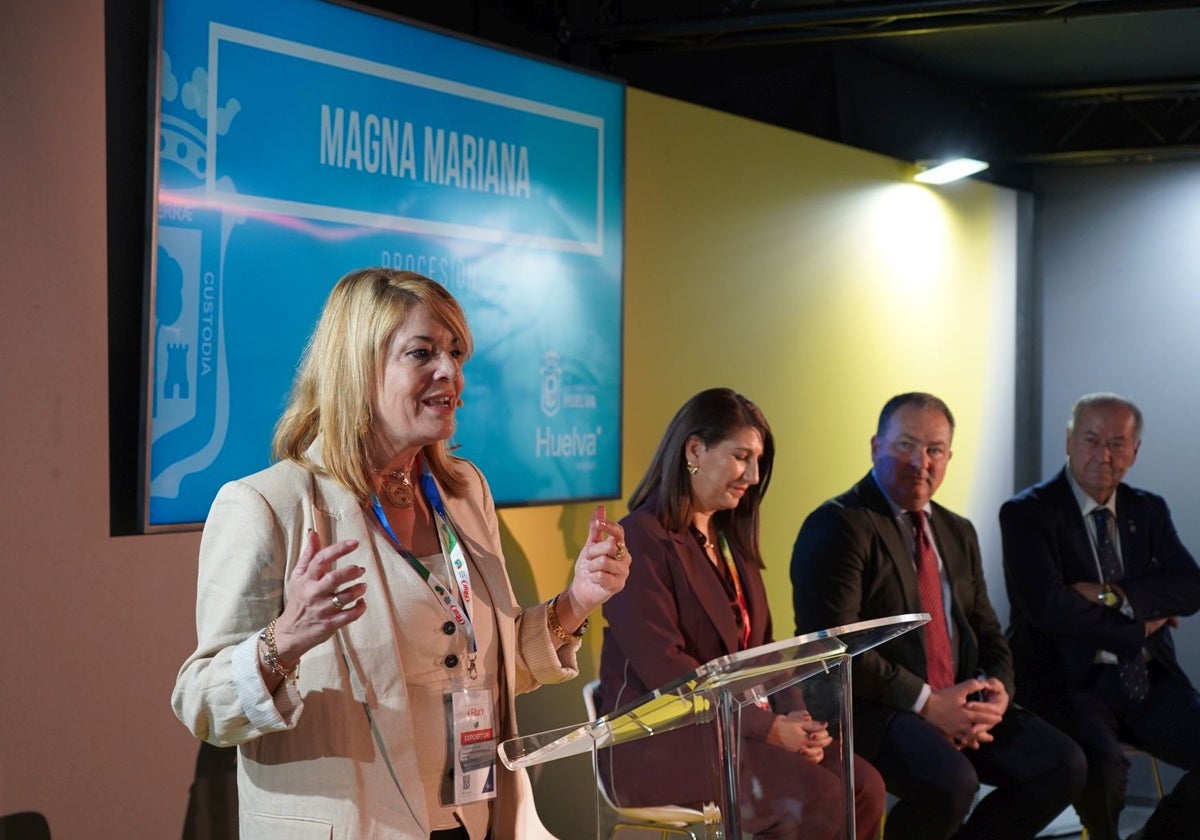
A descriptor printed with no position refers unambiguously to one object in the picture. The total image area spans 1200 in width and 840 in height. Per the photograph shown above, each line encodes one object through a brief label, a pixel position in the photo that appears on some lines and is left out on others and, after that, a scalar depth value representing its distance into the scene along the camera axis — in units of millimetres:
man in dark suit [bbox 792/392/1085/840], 4324
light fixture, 6820
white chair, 2188
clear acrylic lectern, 2088
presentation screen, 3457
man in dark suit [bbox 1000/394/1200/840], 4945
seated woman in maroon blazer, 3754
